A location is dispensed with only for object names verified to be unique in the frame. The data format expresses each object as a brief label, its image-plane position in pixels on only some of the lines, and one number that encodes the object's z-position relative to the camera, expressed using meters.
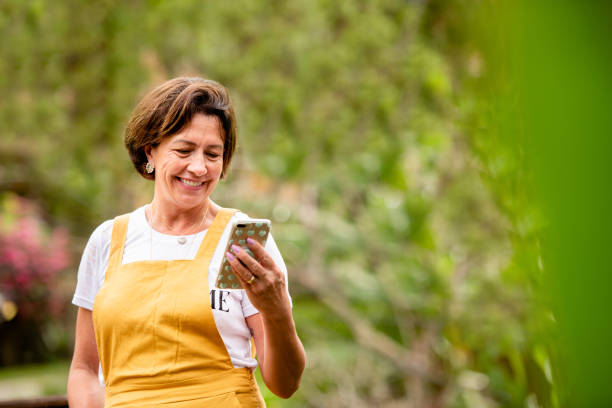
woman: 3.80
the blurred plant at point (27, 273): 13.20
